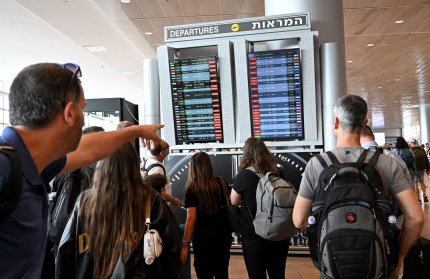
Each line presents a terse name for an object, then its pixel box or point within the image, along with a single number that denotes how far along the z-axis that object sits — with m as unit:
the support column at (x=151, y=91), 4.75
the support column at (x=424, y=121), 29.04
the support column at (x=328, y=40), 4.25
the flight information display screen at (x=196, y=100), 4.44
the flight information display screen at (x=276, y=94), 4.25
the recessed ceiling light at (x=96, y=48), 11.61
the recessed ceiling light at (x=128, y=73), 15.81
